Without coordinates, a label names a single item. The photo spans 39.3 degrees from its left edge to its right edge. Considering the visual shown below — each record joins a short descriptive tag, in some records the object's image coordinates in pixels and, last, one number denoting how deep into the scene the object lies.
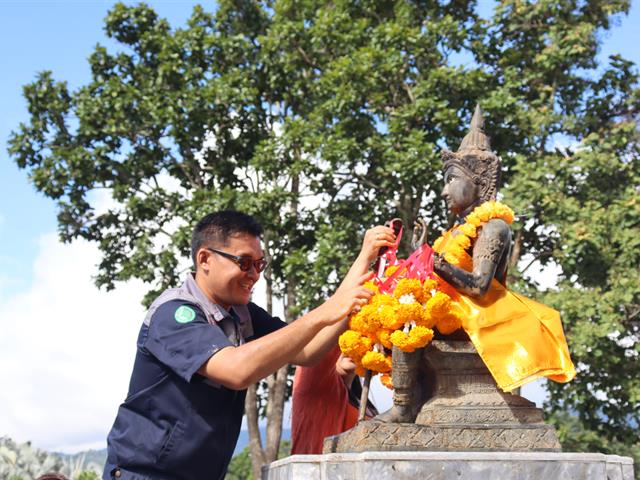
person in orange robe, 5.56
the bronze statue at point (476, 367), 4.55
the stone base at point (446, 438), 4.48
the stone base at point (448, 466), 4.21
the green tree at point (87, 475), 12.53
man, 3.78
